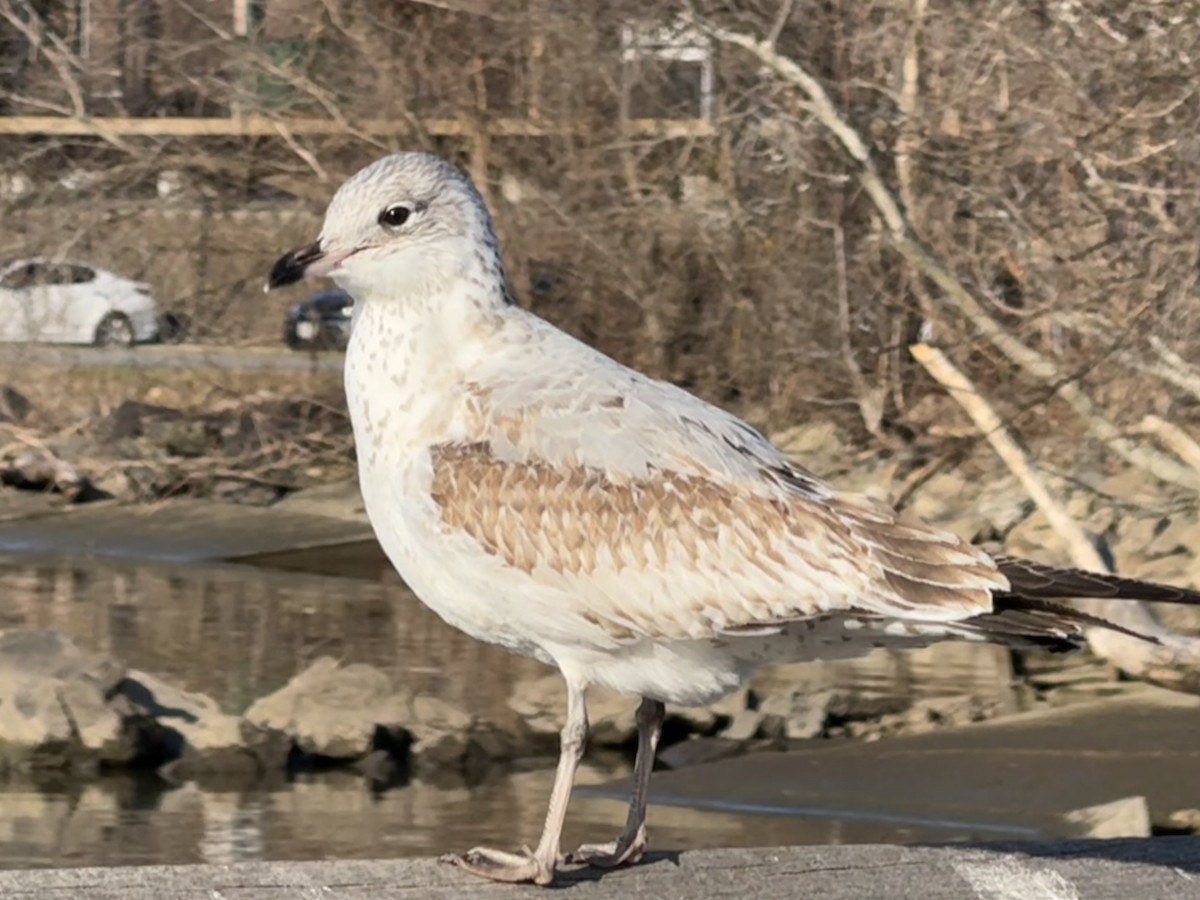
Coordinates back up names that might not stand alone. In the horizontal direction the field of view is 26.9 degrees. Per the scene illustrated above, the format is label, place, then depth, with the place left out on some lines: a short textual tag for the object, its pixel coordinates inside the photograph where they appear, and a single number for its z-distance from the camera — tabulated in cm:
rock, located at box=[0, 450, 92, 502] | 2103
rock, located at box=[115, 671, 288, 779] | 1168
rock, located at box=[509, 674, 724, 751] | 1212
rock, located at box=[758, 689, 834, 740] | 1251
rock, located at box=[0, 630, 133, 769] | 1159
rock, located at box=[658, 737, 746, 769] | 1177
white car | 2066
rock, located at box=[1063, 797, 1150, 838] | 967
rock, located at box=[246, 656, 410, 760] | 1188
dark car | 2088
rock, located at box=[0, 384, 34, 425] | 2108
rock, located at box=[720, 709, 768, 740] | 1230
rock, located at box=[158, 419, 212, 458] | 2128
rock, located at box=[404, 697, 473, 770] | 1185
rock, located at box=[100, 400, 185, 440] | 2153
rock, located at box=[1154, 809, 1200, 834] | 1007
